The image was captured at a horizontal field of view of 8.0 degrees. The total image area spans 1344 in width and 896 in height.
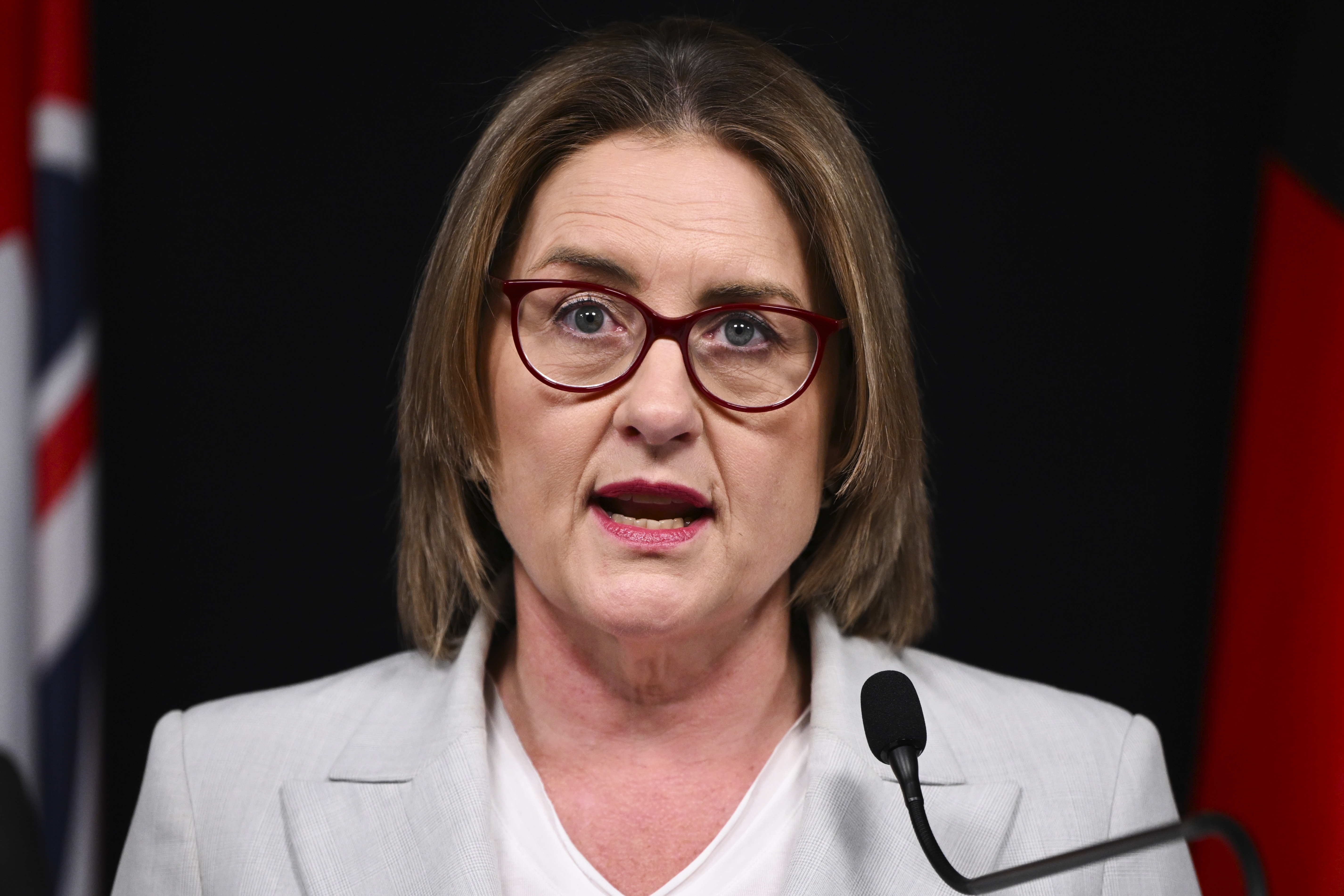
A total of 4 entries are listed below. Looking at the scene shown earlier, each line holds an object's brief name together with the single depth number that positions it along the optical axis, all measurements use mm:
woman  3811
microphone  3658
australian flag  4003
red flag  3898
